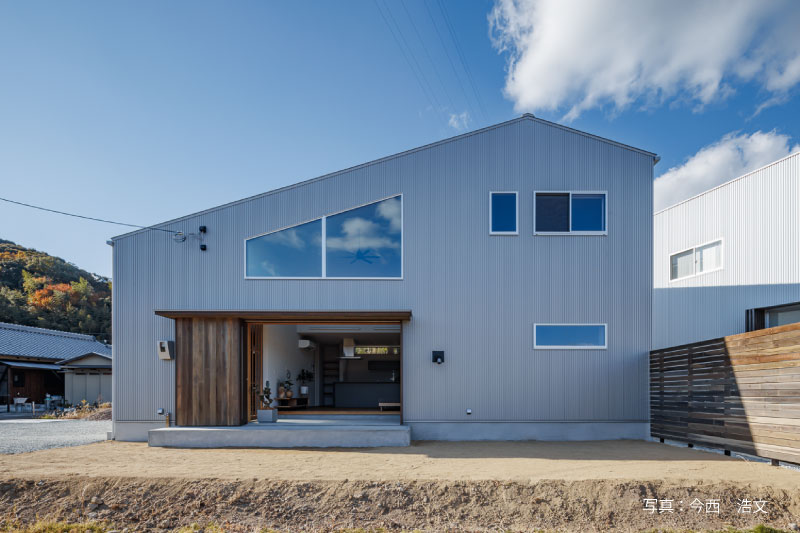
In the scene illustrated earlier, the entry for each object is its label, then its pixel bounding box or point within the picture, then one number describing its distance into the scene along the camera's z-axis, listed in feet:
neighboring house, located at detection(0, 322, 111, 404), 66.08
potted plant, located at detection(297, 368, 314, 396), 43.88
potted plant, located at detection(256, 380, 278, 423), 31.78
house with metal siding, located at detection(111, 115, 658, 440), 31.14
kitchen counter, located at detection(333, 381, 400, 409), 46.03
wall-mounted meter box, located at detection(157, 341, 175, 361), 31.19
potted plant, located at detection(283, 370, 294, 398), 39.90
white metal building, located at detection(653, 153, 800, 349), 37.73
